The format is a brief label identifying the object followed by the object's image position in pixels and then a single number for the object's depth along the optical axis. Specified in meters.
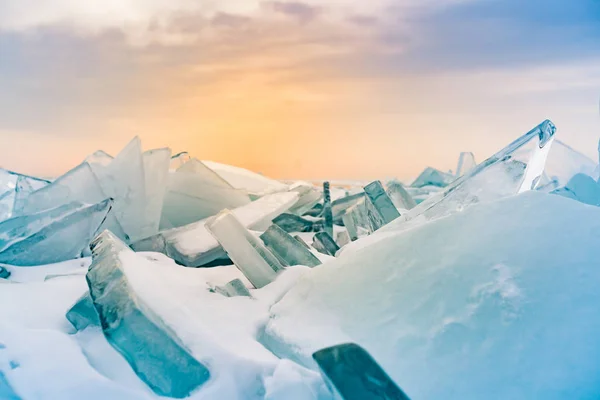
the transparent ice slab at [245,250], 1.69
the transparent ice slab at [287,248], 1.84
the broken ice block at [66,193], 2.64
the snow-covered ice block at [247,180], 3.66
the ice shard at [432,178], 5.09
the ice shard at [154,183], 2.71
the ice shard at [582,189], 2.25
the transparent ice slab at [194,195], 3.00
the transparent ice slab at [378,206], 2.38
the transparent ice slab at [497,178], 1.71
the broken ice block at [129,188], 2.64
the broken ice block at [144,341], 1.08
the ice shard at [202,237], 2.11
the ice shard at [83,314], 1.30
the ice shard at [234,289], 1.54
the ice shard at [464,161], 4.66
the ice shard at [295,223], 2.83
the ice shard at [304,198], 3.21
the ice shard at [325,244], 2.22
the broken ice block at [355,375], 0.94
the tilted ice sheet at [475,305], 0.96
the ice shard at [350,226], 2.57
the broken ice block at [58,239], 2.19
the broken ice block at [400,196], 3.08
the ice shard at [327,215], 2.72
